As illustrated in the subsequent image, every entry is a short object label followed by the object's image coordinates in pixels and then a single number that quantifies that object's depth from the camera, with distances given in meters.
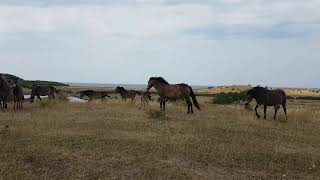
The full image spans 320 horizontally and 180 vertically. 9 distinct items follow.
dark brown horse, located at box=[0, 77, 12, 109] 26.42
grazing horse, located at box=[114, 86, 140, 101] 41.14
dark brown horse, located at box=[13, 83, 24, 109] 28.01
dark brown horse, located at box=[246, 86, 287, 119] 26.38
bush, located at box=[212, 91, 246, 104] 47.34
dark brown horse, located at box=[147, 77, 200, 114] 28.27
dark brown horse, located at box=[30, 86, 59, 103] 36.31
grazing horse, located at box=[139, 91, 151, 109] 32.28
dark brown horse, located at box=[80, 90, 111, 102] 41.81
